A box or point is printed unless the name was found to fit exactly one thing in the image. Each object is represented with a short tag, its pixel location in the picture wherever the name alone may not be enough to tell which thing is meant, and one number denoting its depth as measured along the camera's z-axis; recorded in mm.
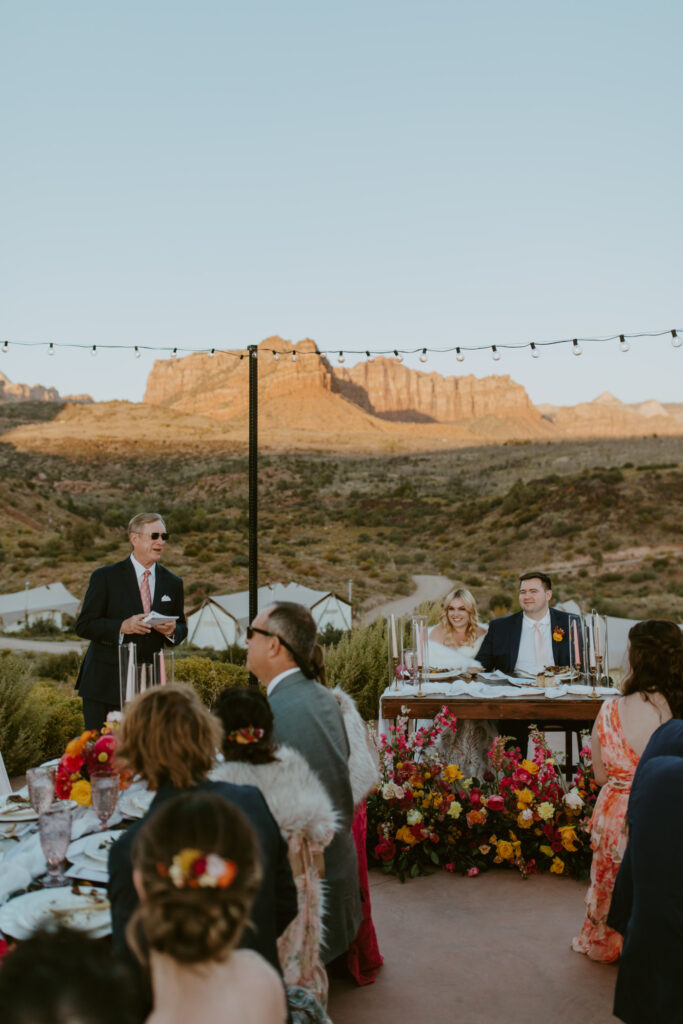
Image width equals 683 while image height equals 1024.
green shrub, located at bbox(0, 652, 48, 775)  5895
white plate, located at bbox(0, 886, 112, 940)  1739
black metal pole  5625
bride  4715
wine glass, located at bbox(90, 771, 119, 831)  2236
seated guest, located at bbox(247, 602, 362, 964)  2307
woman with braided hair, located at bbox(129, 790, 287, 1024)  1136
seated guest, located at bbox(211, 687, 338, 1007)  1983
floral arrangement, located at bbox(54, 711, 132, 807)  2262
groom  4816
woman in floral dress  2752
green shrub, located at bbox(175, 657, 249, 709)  7766
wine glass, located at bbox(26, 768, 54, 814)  2148
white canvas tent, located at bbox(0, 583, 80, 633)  23781
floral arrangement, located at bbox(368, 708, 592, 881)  3889
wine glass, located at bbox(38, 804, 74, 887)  1942
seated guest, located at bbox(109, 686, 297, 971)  1726
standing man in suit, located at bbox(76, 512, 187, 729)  3848
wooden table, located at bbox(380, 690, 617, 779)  3996
